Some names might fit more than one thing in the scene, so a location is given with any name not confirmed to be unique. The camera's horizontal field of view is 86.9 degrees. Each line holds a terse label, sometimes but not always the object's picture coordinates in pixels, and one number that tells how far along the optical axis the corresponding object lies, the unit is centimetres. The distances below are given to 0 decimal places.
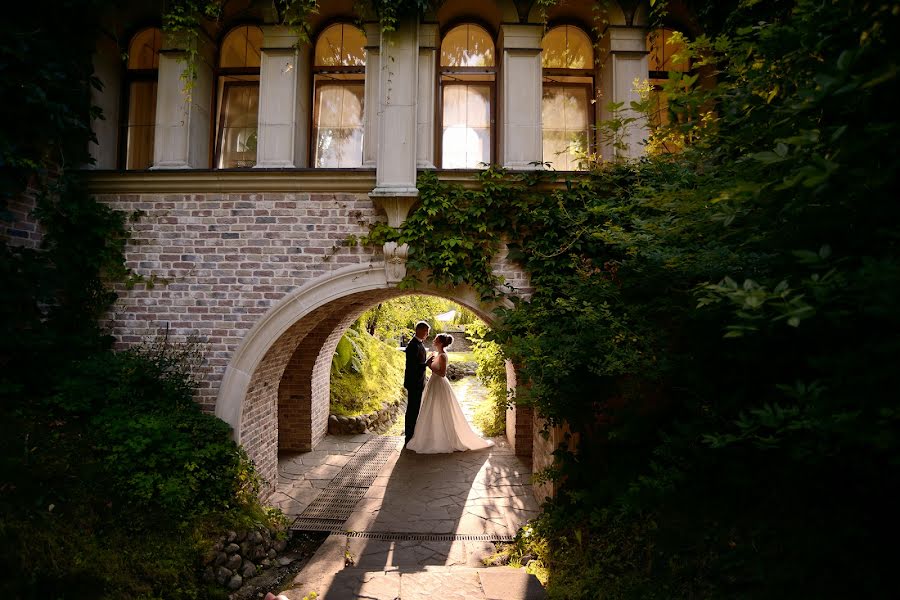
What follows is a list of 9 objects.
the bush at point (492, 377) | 976
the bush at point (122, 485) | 410
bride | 862
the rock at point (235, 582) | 477
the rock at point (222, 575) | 477
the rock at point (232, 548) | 495
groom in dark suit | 870
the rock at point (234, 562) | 489
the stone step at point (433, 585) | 387
